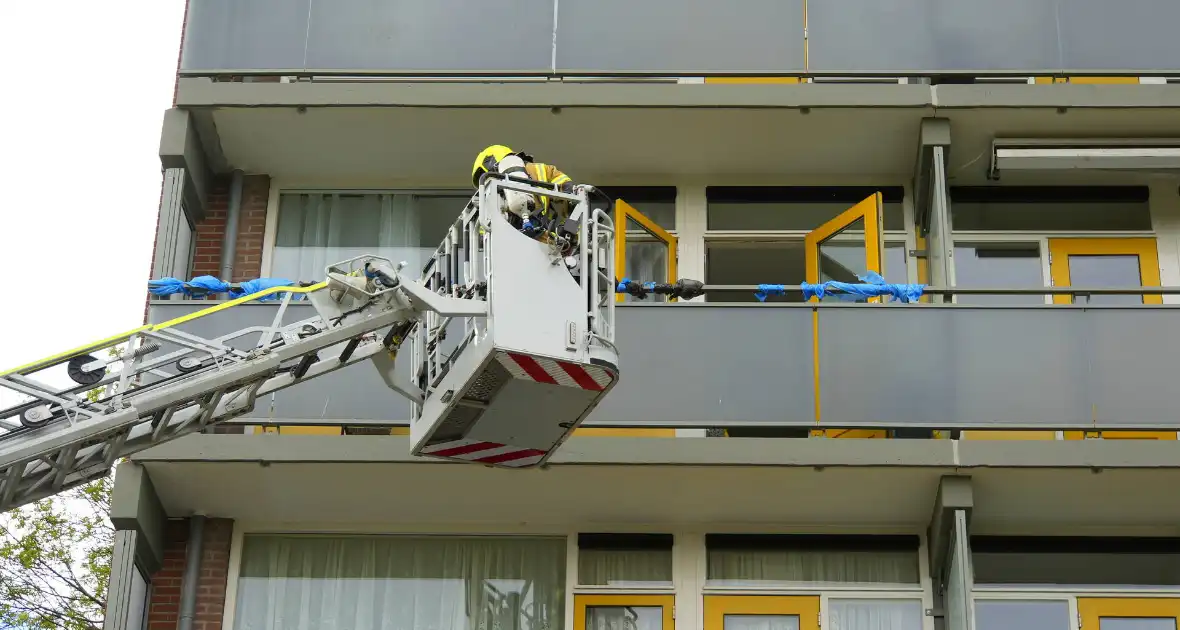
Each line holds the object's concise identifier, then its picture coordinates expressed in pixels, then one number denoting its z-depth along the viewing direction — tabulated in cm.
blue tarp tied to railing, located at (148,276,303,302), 1431
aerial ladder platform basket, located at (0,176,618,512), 1037
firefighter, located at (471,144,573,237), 1082
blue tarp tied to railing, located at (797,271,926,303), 1445
